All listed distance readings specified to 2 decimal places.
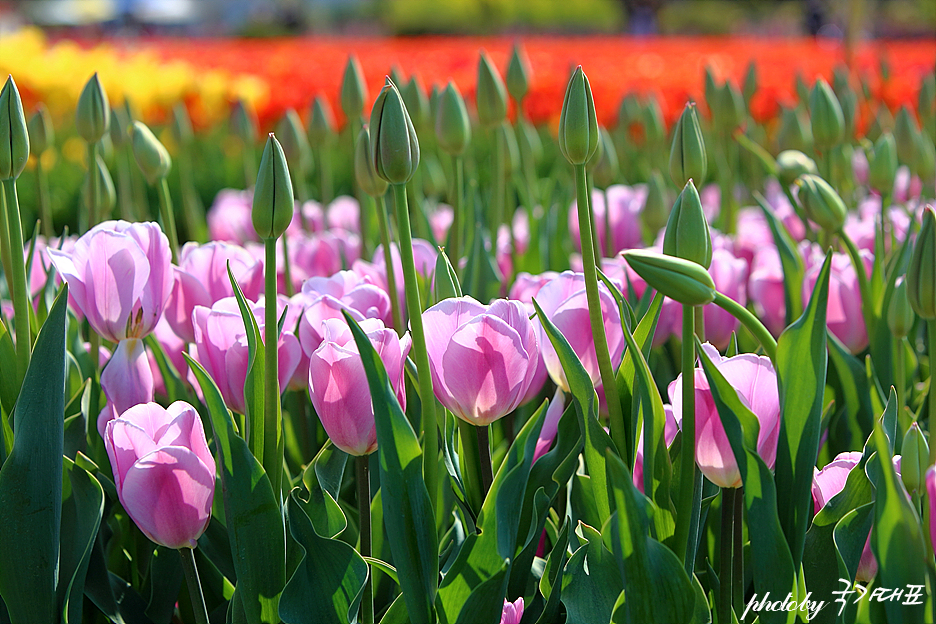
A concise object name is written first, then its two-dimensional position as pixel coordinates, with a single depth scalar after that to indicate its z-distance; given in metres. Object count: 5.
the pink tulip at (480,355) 1.39
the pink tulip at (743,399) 1.37
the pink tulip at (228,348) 1.45
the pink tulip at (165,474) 1.37
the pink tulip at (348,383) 1.39
